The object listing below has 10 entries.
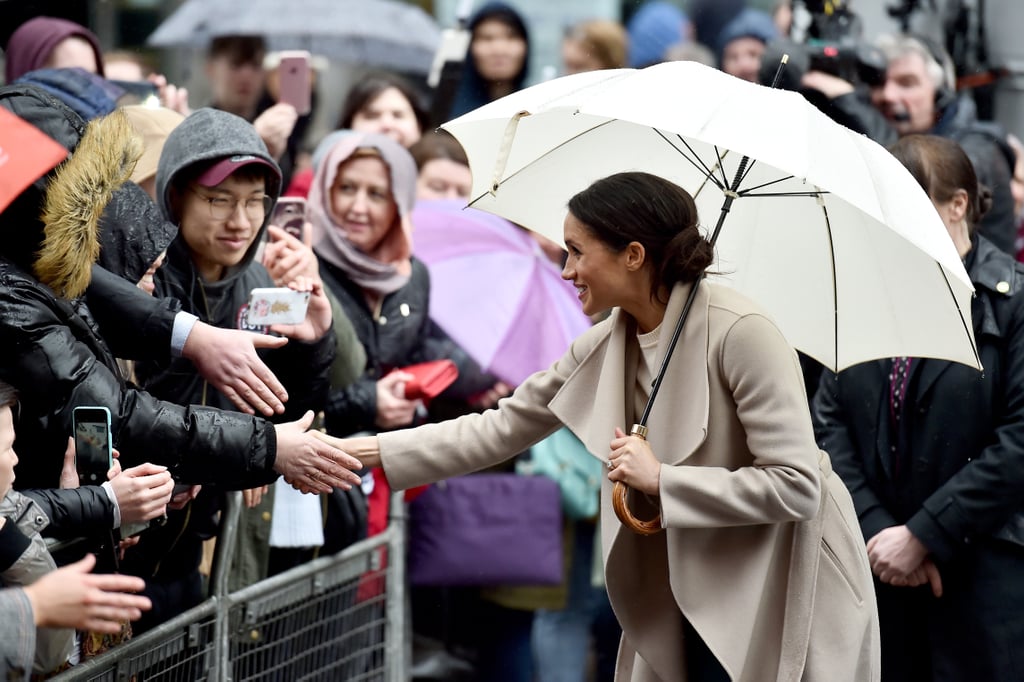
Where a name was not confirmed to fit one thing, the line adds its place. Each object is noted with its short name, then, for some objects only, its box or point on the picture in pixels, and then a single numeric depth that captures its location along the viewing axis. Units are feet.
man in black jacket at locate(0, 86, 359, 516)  22.02
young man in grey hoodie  28.73
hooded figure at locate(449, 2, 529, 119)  53.67
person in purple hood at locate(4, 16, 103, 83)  40.01
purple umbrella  39.01
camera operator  41.27
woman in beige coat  24.22
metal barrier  26.76
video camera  42.42
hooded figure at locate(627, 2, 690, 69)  66.08
